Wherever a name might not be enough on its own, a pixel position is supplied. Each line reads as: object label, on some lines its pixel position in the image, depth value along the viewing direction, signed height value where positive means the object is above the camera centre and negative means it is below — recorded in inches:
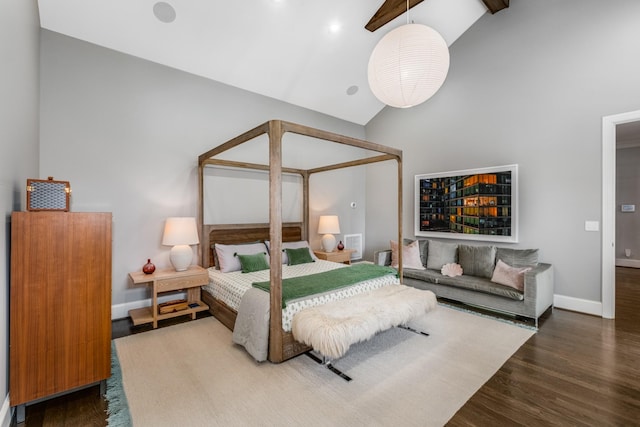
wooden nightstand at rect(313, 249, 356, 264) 200.2 -28.4
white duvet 105.6 -31.3
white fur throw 87.5 -34.3
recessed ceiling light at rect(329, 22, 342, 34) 161.0 +103.4
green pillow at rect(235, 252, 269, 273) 149.8 -25.1
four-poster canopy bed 98.9 -7.5
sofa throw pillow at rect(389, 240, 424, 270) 183.6 -26.5
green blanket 108.9 -28.0
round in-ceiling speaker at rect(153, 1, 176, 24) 127.6 +89.0
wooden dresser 70.8 -23.3
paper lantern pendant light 90.6 +48.1
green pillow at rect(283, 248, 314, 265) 172.4 -24.7
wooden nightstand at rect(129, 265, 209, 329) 130.1 -33.0
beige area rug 74.9 -50.8
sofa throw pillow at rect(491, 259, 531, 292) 139.3 -29.4
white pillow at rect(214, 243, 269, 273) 152.1 -21.3
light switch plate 142.2 -5.0
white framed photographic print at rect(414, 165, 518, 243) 168.9 +6.8
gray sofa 134.0 -33.9
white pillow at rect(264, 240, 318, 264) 175.3 -19.8
